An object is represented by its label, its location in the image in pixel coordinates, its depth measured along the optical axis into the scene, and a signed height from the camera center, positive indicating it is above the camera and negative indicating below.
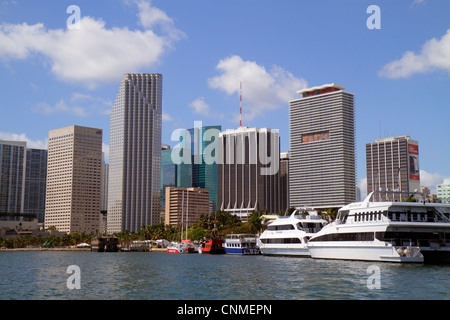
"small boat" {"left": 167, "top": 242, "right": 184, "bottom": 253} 157.11 -11.04
